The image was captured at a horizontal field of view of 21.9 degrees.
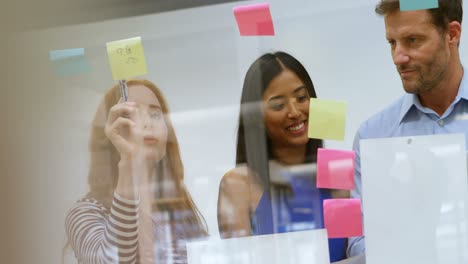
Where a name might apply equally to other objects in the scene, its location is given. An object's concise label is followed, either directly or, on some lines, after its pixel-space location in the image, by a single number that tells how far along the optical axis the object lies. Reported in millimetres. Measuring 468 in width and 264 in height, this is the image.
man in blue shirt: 2396
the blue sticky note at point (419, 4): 2392
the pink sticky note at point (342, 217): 2430
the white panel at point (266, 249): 2452
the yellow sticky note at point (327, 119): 2444
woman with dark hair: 2469
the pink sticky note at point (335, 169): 2437
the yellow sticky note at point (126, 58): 2543
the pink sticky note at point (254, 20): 2481
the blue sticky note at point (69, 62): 2590
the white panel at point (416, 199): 2382
